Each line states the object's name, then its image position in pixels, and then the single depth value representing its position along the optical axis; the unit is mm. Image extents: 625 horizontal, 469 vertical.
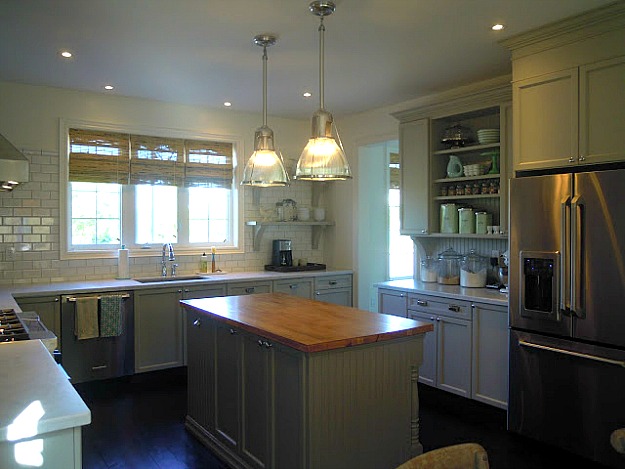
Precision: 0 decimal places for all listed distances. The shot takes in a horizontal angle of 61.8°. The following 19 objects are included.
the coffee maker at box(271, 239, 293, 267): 5875
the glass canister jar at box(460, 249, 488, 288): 4461
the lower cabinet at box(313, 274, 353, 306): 5699
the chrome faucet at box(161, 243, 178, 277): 5238
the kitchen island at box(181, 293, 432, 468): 2463
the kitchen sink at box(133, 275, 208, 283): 4969
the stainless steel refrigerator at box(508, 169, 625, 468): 2951
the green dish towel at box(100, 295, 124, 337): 4324
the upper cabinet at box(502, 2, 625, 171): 3027
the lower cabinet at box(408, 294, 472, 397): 4008
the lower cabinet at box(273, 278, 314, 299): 5383
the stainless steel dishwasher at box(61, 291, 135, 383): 4254
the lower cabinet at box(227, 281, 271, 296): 5098
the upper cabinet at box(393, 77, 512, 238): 4348
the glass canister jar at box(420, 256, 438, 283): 4875
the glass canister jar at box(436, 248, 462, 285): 4723
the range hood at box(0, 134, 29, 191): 2799
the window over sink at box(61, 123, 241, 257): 4957
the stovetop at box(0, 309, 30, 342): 2456
